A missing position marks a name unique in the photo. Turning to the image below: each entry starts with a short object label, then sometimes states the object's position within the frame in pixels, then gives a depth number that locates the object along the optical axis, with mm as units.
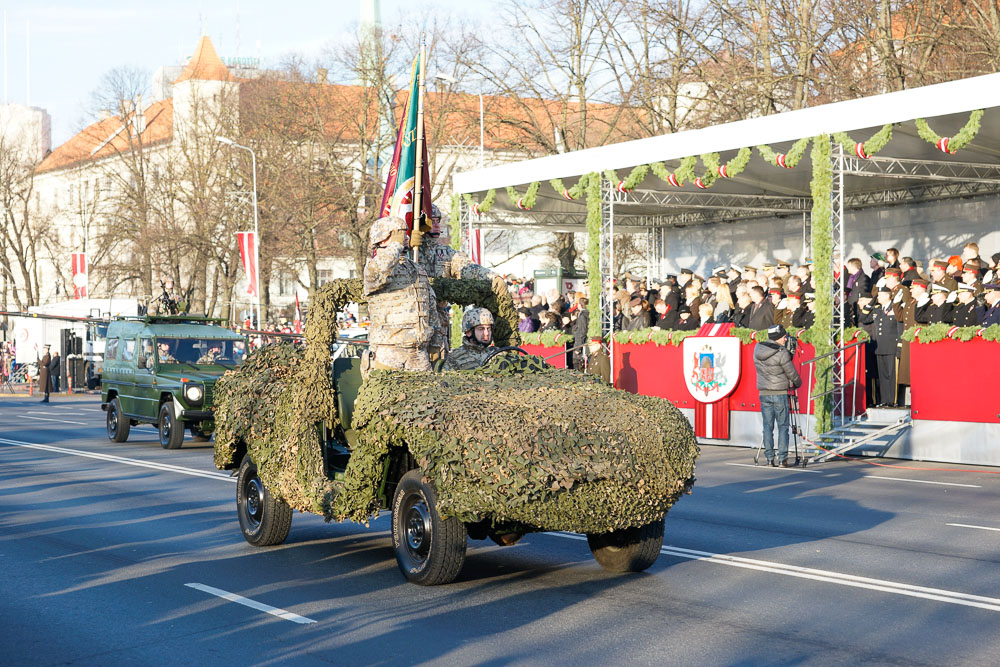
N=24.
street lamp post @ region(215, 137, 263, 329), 39219
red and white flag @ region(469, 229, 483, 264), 31075
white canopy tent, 18766
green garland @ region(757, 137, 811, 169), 19938
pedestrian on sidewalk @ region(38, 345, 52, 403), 39266
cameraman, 17016
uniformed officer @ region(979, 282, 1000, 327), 17344
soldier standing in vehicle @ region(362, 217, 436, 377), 9000
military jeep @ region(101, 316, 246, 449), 19578
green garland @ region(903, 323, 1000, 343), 16922
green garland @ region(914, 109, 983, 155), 17781
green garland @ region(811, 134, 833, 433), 18938
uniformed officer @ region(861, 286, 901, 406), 18891
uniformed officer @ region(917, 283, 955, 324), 18344
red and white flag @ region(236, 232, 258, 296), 38691
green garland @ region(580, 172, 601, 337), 24594
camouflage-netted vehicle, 7414
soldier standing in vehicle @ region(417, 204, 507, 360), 9398
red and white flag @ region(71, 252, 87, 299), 53062
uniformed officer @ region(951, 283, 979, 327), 17766
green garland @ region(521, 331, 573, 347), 25859
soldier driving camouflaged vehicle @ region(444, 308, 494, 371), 9453
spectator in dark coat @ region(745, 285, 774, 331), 20594
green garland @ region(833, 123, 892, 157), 18828
